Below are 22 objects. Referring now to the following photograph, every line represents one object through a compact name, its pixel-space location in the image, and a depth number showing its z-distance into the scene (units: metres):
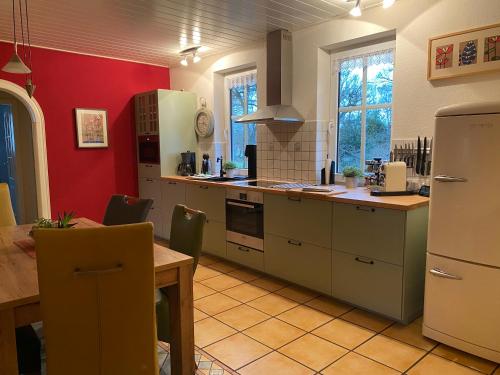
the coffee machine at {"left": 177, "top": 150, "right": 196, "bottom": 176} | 4.76
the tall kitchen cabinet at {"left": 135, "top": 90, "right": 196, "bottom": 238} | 4.64
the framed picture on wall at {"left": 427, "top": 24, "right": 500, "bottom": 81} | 2.46
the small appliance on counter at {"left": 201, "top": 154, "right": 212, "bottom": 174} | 4.88
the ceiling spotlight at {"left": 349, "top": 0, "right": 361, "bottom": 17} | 2.59
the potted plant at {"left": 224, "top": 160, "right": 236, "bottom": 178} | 4.44
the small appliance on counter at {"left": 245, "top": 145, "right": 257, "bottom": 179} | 4.27
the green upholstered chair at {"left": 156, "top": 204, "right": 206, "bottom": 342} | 1.89
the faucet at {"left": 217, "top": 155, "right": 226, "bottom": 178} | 4.56
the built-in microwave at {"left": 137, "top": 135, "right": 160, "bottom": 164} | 4.72
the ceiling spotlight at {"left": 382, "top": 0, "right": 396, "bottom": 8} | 2.43
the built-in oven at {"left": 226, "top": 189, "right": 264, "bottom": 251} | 3.48
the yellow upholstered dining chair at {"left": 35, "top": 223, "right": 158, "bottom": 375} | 1.23
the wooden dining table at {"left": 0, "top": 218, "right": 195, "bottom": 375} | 1.37
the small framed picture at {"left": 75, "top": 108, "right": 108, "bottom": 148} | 4.59
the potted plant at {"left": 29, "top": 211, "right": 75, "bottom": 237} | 2.00
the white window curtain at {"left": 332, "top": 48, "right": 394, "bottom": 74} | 3.19
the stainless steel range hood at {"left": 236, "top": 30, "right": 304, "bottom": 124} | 3.67
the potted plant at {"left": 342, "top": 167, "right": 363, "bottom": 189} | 3.27
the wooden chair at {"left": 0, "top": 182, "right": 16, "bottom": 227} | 2.76
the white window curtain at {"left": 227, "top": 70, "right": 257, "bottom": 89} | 4.42
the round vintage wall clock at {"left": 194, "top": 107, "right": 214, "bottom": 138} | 4.81
